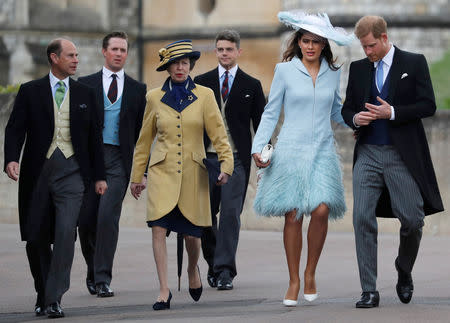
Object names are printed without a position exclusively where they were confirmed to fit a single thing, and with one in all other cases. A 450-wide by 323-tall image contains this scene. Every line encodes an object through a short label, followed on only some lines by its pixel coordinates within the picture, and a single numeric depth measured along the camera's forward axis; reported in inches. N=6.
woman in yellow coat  749.3
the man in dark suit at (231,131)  854.5
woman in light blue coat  729.0
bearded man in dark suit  709.9
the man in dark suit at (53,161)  728.3
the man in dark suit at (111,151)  822.5
